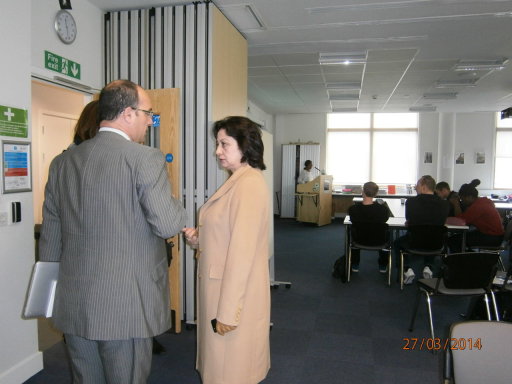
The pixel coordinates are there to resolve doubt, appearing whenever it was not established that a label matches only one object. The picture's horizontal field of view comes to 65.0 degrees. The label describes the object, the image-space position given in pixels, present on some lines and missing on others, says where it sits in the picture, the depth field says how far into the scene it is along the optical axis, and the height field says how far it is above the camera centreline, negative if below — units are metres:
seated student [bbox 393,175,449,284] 4.41 -0.40
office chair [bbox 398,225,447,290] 4.39 -0.74
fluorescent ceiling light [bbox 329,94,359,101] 7.90 +1.50
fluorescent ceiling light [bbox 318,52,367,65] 5.06 +1.46
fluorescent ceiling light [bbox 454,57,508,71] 5.39 +1.49
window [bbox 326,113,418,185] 10.51 +0.66
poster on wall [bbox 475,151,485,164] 10.18 +0.41
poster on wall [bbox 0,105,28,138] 2.39 +0.28
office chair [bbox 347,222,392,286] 4.61 -0.75
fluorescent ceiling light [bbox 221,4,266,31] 3.60 +1.46
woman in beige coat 1.62 -0.40
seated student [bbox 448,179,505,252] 4.89 -0.60
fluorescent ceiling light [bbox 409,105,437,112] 9.26 +1.52
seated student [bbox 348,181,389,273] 4.63 -0.44
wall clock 3.04 +1.10
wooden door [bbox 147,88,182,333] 3.38 +0.27
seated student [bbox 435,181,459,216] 5.54 -0.28
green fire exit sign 2.94 +0.80
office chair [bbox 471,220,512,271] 4.80 -0.91
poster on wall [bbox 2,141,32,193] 2.44 +0.00
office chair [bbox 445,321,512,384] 1.49 -0.67
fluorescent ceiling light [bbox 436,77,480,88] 6.62 +1.52
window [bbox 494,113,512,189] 10.12 +0.62
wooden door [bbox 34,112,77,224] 5.70 +0.42
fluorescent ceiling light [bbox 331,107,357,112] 9.78 +1.53
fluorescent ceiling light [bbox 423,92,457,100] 7.76 +1.52
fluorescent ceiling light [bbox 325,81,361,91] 6.76 +1.49
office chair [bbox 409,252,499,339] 2.99 -0.78
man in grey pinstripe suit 1.34 -0.24
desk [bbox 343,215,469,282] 4.61 -0.63
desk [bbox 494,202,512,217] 6.88 -0.59
